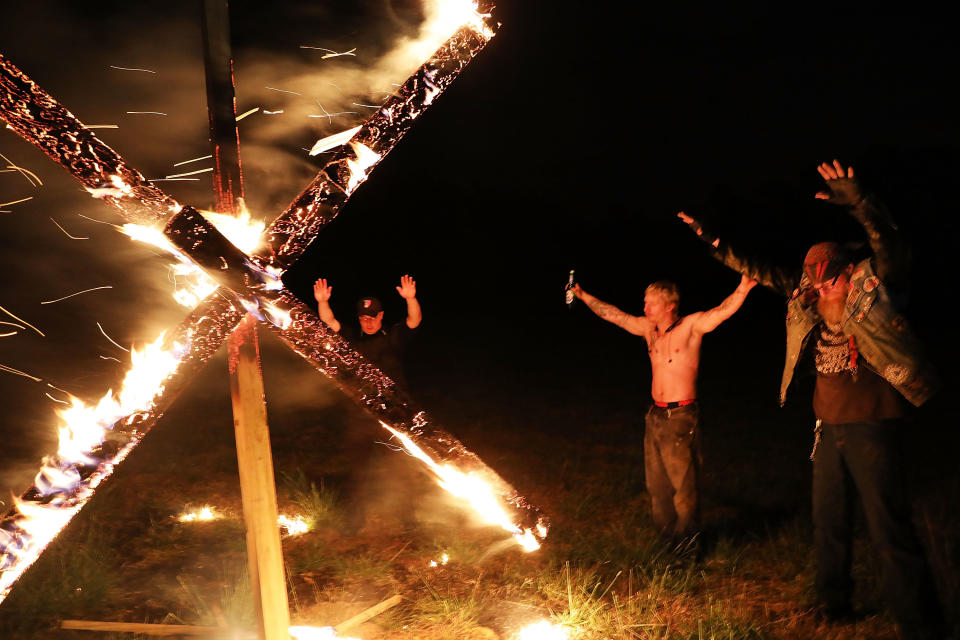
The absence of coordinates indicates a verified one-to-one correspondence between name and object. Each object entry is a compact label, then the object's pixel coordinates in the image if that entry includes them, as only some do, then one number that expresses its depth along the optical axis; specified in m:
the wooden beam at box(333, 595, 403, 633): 3.96
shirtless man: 4.78
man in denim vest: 3.40
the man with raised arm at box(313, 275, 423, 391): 5.57
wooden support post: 2.62
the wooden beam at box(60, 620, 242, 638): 3.89
